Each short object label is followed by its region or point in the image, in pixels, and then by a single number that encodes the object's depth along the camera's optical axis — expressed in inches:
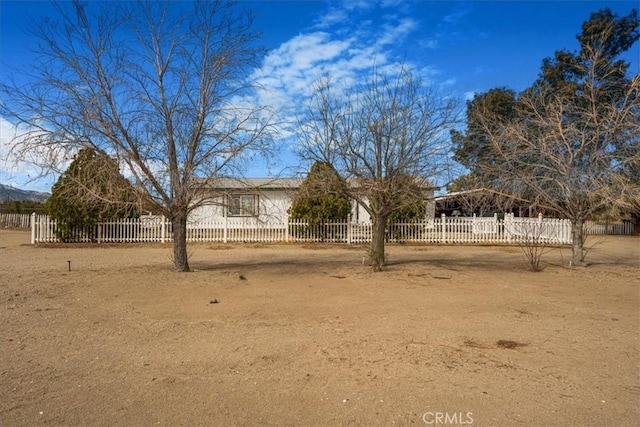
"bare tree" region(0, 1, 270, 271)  367.2
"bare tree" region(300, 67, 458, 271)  422.6
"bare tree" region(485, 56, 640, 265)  432.5
